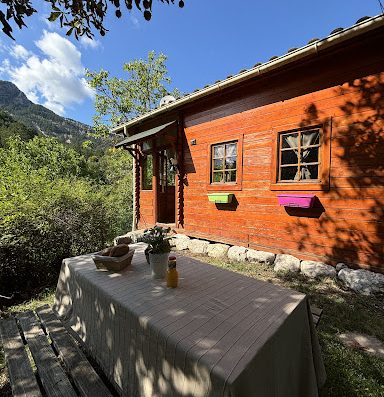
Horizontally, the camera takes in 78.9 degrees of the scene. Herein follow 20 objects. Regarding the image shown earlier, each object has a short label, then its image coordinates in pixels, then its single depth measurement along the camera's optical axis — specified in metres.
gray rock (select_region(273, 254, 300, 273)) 4.55
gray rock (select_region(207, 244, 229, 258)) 5.70
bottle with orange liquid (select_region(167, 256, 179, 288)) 1.85
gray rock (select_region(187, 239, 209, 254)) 6.09
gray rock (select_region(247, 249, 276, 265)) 4.97
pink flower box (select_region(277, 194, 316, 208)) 4.36
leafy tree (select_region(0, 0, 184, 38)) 1.64
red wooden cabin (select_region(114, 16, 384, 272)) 3.85
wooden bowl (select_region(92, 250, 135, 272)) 2.19
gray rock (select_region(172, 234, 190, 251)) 6.46
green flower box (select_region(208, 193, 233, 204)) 5.66
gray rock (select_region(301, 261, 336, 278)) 4.16
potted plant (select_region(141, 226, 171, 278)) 2.03
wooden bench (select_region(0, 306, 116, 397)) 1.53
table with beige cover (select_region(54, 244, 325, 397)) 1.06
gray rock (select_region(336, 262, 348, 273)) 4.09
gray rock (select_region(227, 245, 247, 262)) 5.32
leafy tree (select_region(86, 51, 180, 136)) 18.22
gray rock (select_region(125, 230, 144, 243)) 7.41
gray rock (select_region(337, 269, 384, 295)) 3.58
